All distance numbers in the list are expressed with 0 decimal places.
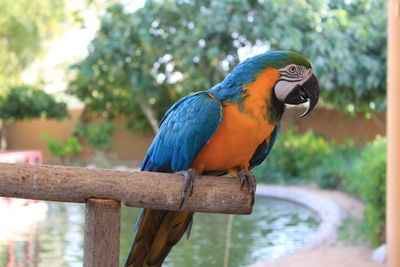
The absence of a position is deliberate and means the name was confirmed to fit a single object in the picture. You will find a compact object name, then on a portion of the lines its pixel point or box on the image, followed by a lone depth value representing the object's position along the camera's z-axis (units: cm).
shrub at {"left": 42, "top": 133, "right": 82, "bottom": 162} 1027
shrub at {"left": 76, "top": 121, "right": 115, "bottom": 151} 1043
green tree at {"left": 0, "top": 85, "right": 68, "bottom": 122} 905
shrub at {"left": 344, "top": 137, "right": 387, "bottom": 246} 348
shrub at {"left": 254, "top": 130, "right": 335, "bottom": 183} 736
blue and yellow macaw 132
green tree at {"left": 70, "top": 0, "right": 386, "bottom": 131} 667
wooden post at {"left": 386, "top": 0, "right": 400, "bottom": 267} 272
